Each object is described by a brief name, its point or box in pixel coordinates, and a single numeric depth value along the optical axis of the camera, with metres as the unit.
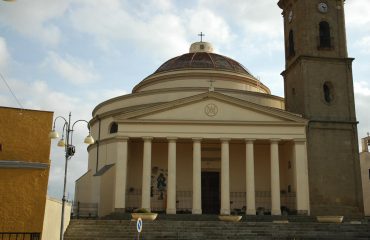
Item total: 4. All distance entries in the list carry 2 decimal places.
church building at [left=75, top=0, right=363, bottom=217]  31.92
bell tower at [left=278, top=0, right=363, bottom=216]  32.56
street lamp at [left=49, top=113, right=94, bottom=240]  18.80
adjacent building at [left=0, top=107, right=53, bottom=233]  18.95
